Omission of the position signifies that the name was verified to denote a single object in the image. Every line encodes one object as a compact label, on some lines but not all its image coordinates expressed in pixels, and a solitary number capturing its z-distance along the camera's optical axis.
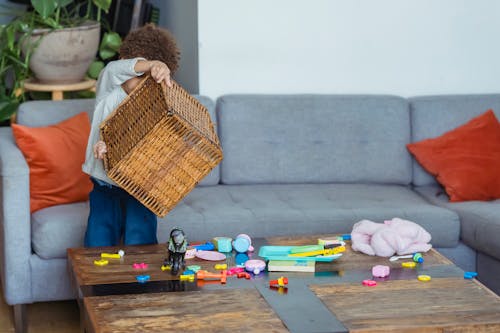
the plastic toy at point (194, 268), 3.32
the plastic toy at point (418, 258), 3.51
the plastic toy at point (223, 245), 3.58
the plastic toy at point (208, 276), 3.26
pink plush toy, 3.53
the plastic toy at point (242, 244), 3.56
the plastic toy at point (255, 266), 3.33
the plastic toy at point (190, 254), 3.50
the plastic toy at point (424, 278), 3.29
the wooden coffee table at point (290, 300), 2.84
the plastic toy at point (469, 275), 3.31
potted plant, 5.49
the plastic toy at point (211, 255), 3.48
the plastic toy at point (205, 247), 3.59
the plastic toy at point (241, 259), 3.43
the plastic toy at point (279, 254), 3.45
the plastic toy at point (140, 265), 3.36
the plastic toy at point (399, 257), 3.51
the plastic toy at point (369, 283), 3.22
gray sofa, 4.20
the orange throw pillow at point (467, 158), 4.72
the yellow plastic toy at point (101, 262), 3.39
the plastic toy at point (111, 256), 3.47
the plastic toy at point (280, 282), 3.20
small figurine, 3.31
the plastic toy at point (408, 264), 3.45
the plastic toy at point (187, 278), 3.25
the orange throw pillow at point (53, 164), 4.39
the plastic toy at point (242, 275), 3.29
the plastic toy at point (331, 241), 3.63
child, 3.69
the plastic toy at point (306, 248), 3.50
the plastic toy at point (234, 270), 3.33
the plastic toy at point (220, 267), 3.37
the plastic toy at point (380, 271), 3.33
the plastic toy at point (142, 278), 3.21
